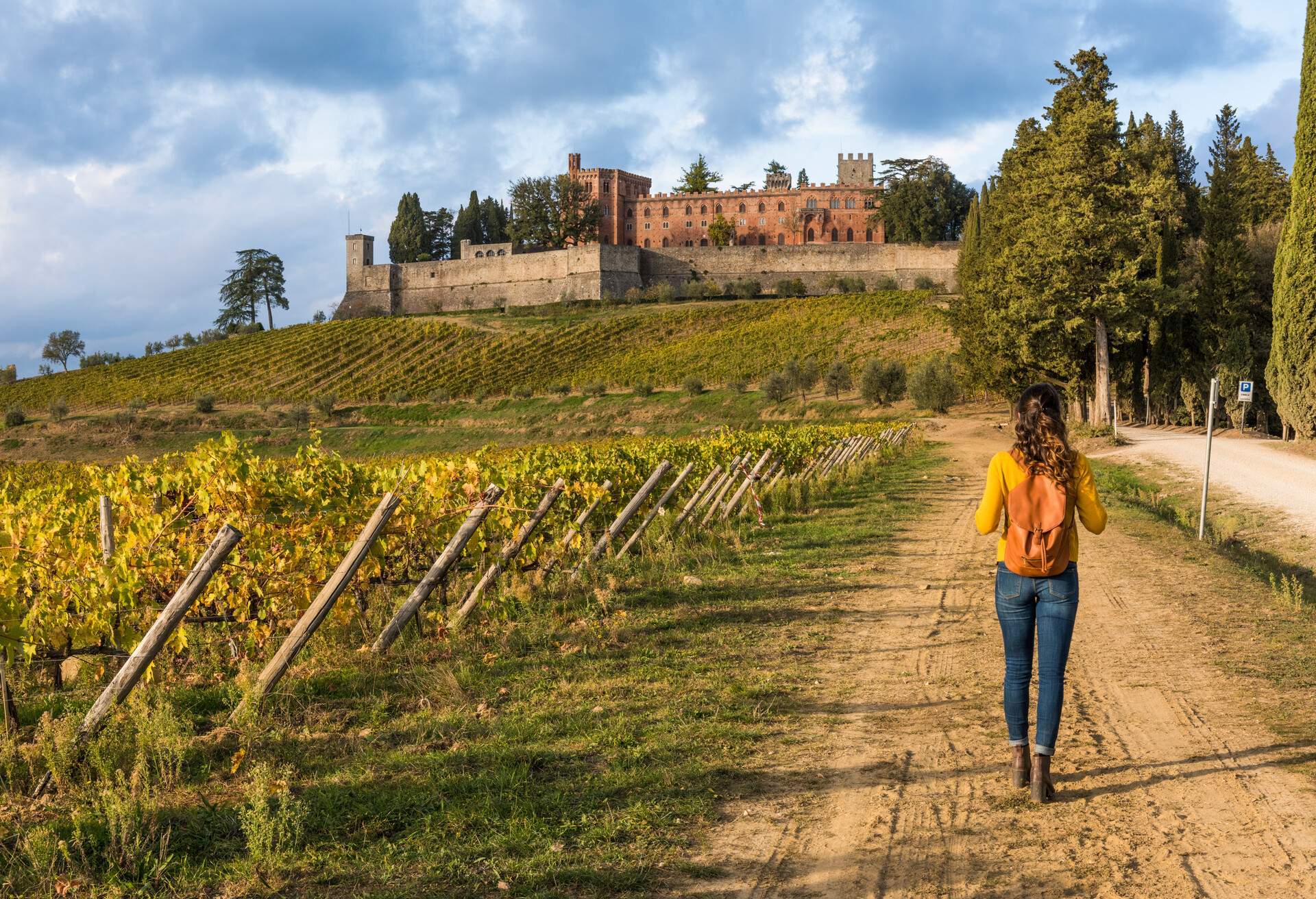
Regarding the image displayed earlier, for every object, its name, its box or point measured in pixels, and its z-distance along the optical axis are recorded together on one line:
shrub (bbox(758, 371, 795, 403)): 56.78
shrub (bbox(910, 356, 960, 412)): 49.56
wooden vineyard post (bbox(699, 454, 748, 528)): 13.99
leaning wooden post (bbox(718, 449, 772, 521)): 14.22
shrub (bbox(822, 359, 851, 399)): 57.53
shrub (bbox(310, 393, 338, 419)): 62.84
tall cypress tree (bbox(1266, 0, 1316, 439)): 26.28
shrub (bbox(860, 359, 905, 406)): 53.91
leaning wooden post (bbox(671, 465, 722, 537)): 12.85
